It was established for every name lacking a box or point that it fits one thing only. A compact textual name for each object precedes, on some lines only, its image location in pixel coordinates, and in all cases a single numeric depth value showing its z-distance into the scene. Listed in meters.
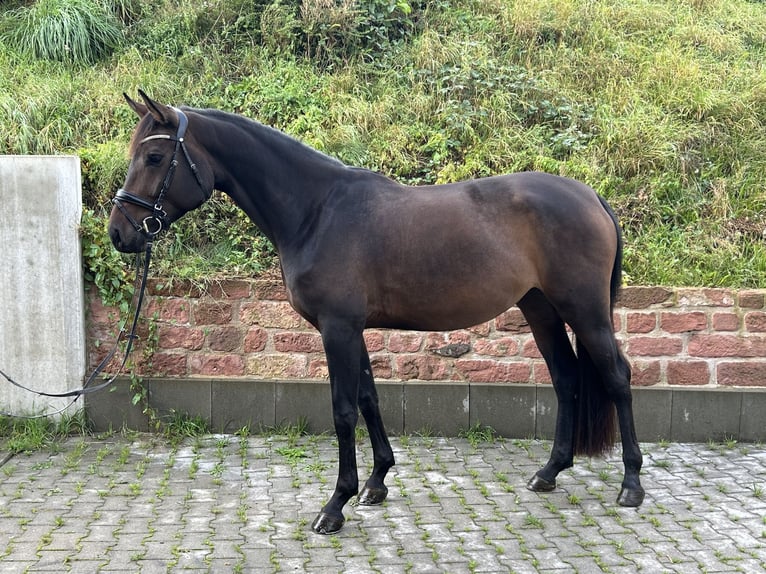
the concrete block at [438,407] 5.90
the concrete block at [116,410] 5.93
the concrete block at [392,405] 5.90
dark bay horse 4.19
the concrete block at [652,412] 5.80
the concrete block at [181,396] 5.93
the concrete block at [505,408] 5.88
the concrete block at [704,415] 5.78
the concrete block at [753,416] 5.75
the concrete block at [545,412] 5.86
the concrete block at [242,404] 5.94
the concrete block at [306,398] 5.95
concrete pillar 5.79
